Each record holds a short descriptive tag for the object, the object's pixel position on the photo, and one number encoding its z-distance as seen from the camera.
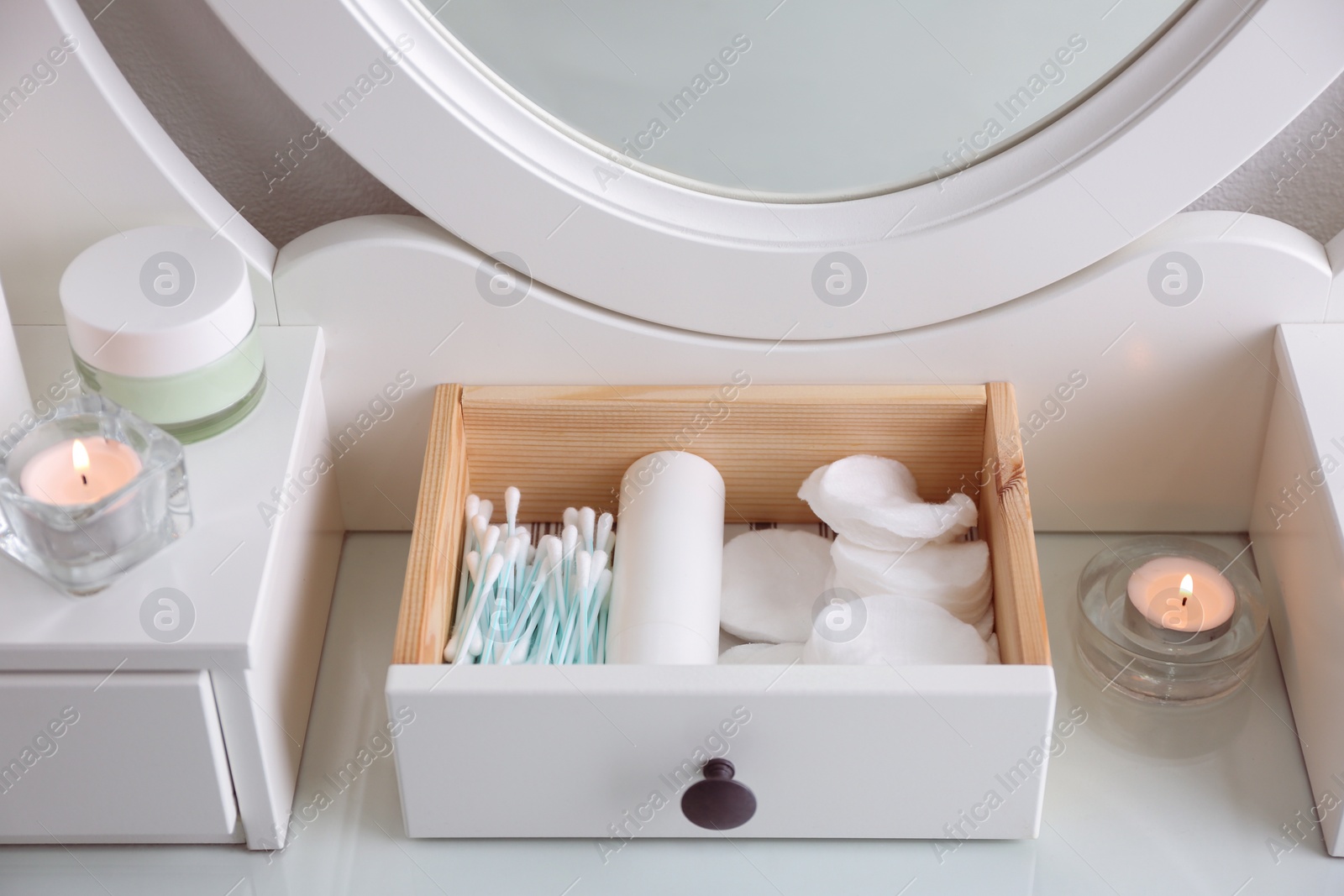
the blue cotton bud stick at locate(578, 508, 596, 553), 0.76
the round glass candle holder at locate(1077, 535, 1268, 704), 0.73
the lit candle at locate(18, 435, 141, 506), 0.64
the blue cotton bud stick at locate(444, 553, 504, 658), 0.71
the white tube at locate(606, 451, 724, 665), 0.70
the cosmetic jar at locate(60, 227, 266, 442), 0.67
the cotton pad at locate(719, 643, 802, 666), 0.73
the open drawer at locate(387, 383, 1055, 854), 0.63
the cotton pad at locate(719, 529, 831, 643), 0.75
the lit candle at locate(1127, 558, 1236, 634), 0.73
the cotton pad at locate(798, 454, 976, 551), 0.74
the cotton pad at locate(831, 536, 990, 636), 0.74
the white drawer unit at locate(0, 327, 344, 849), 0.62
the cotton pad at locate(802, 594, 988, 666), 0.69
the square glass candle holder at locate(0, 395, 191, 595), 0.62
